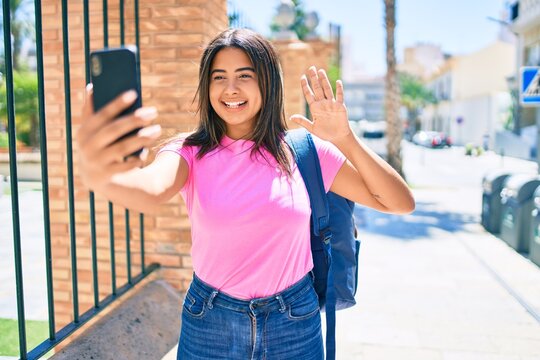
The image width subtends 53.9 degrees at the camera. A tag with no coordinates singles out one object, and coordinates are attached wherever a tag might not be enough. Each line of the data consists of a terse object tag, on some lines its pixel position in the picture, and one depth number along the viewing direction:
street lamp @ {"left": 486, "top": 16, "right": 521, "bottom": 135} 31.34
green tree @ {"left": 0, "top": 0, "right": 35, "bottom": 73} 21.86
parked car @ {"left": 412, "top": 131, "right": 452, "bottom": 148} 41.09
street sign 5.71
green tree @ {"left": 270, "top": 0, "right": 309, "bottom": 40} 36.56
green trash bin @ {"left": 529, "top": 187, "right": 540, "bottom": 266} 5.97
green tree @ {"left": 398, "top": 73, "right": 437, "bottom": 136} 67.29
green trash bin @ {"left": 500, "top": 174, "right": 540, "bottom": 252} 6.69
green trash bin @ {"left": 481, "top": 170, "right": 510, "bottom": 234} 7.94
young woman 1.77
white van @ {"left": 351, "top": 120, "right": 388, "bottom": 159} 30.45
